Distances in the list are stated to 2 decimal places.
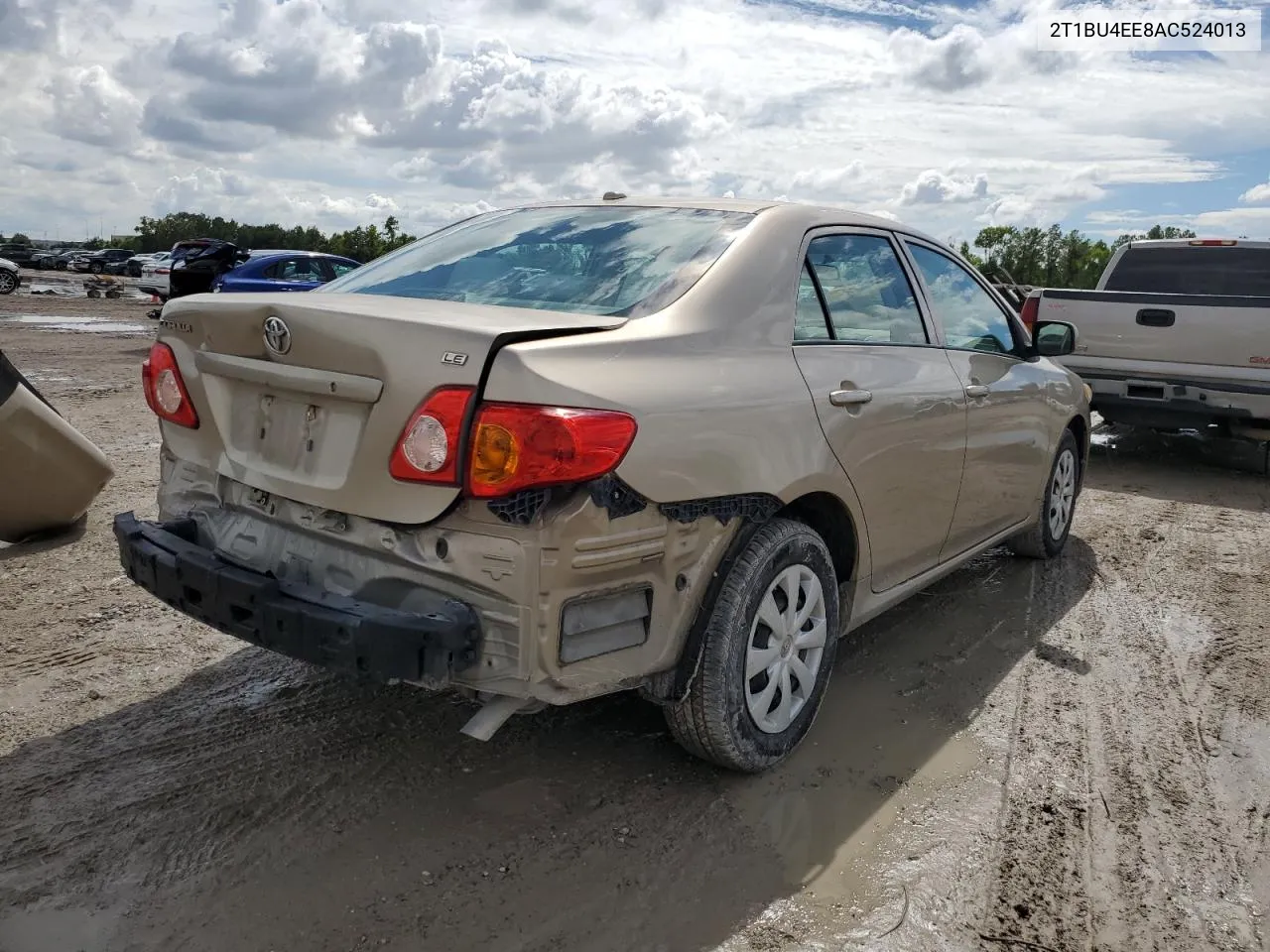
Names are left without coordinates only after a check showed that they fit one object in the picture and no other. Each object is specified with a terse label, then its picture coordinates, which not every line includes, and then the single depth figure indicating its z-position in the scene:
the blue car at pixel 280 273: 15.53
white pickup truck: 7.86
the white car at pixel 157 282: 23.09
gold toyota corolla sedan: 2.50
